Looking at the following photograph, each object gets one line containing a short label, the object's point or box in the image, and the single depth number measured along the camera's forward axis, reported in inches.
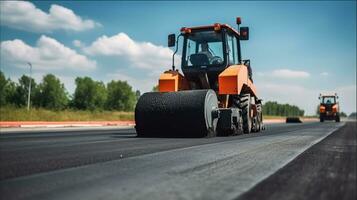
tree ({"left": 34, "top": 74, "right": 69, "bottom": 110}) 3191.4
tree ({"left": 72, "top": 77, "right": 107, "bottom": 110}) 3476.9
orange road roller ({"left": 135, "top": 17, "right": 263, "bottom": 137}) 381.4
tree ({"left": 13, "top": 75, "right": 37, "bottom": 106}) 3120.1
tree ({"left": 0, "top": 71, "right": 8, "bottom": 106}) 2912.9
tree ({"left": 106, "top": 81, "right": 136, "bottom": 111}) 3705.7
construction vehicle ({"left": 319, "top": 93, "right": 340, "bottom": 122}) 1592.0
